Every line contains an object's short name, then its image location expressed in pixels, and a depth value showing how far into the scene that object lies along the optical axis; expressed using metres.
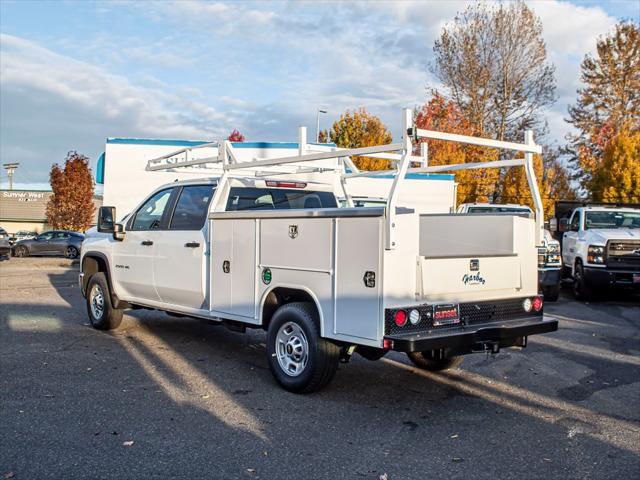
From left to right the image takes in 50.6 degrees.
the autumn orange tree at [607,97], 34.09
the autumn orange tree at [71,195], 41.88
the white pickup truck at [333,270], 5.36
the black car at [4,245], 23.38
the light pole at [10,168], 68.69
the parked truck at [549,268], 12.78
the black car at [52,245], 30.25
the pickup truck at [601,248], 13.12
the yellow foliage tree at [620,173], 26.83
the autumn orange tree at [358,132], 34.44
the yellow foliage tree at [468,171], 27.86
